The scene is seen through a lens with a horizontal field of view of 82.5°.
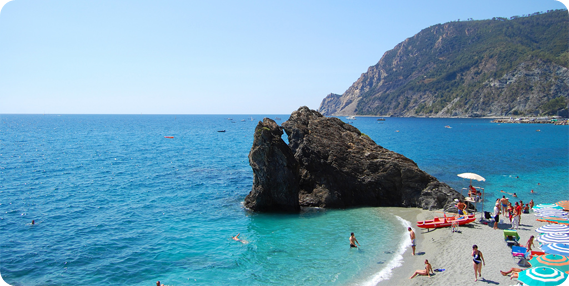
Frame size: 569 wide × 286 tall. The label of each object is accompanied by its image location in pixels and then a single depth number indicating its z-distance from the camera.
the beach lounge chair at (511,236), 18.92
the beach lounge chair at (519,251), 16.73
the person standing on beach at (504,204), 24.64
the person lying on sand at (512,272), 14.98
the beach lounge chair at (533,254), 16.20
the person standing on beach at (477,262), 15.15
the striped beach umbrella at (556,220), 21.12
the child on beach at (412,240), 19.03
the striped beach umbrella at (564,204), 24.66
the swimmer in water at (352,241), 20.31
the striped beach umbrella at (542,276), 11.86
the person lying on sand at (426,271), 16.23
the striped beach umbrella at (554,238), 17.17
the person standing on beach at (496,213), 21.73
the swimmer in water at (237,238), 21.84
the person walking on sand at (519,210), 21.61
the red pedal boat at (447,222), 22.67
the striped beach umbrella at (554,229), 18.42
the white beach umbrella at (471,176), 25.20
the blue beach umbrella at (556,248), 15.29
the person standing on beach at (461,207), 23.80
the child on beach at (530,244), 17.26
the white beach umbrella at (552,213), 22.41
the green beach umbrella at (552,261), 13.35
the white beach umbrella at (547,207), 24.29
